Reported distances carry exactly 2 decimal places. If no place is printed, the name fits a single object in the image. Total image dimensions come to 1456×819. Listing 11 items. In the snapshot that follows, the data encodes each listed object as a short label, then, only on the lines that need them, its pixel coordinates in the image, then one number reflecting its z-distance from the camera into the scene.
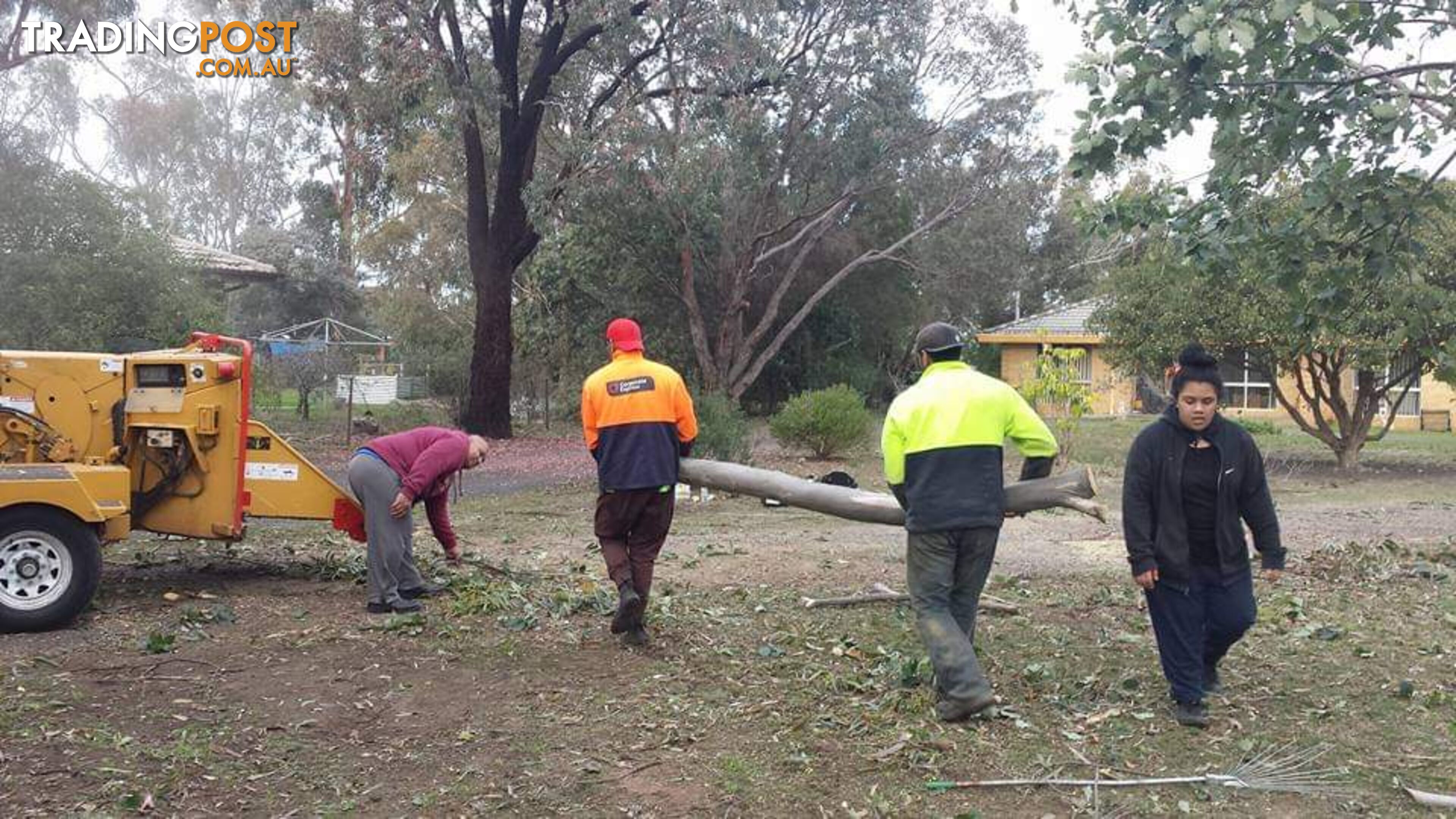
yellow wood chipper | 7.51
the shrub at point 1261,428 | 30.23
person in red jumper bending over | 7.45
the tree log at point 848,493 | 5.91
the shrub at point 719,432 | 16.92
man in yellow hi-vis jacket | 5.51
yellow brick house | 36.97
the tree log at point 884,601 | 7.92
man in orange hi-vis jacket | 6.75
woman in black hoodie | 5.55
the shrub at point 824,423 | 20.83
